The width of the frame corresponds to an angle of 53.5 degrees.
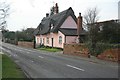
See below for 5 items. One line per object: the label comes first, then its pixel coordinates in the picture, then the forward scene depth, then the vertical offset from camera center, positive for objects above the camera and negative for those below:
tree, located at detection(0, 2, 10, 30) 10.27 +1.85
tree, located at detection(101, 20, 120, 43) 14.58 +0.93
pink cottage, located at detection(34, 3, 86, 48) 24.11 +2.45
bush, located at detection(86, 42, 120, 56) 12.24 -0.73
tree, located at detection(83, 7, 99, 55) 14.09 +0.56
